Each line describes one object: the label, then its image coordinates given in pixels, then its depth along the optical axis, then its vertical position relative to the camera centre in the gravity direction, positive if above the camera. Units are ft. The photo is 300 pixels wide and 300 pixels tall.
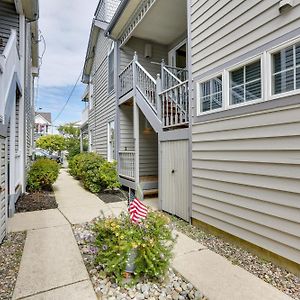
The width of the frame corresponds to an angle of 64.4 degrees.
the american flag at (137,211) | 10.09 -2.56
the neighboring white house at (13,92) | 14.48 +4.68
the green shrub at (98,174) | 28.04 -2.70
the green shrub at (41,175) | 28.32 -2.80
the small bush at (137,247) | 9.31 -3.82
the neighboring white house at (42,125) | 144.30 +16.90
